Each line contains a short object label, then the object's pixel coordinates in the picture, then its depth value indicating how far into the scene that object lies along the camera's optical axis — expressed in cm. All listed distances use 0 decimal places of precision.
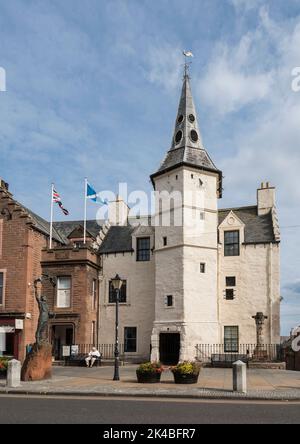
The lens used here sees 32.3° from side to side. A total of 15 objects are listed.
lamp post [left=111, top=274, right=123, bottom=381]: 2248
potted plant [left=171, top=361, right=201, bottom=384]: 2052
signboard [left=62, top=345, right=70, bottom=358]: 3403
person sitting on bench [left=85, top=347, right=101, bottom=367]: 3259
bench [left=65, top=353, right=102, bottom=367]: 3334
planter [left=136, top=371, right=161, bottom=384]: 2097
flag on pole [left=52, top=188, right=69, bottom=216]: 3706
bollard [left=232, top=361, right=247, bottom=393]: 1783
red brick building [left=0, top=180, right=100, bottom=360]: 3372
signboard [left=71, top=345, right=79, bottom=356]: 3409
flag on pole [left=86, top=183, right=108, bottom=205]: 3775
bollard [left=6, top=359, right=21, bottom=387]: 1955
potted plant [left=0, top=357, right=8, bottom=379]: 2278
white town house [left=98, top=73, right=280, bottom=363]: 3472
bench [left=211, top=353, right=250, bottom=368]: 3189
